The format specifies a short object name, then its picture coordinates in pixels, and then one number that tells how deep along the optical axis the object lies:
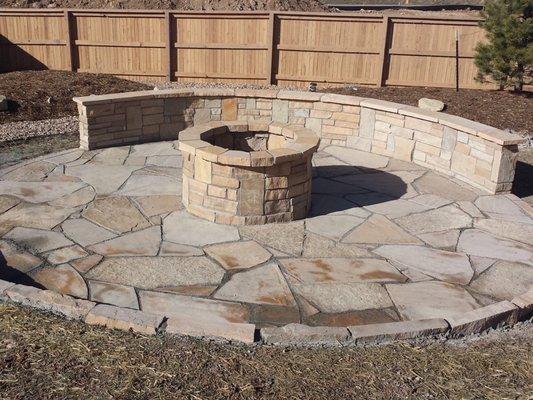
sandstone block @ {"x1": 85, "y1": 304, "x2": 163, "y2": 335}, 4.40
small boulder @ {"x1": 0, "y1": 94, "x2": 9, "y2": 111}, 11.50
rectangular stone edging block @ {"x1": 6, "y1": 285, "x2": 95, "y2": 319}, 4.57
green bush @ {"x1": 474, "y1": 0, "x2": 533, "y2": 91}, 13.06
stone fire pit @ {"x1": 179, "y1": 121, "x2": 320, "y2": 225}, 6.51
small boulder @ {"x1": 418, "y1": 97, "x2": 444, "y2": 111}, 12.28
